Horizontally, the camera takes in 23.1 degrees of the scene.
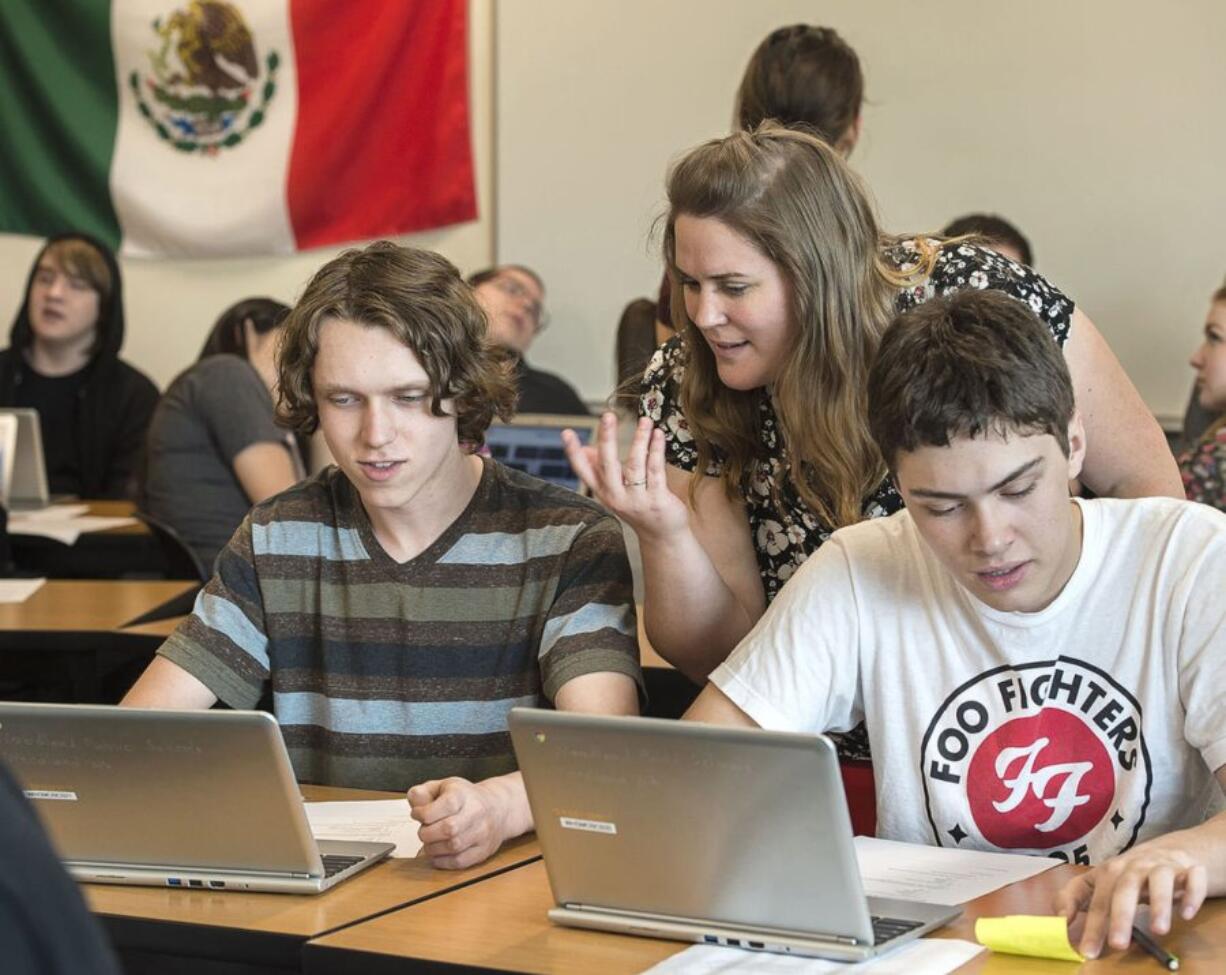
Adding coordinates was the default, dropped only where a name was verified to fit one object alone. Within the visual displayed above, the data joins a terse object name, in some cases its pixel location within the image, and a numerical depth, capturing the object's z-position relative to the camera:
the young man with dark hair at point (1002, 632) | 2.67
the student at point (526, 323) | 6.91
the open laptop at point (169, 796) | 2.68
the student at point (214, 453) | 5.46
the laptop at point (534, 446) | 5.23
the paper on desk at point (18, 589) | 4.60
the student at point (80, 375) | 7.34
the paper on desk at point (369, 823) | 2.89
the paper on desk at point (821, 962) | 2.46
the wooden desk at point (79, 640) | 4.18
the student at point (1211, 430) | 4.48
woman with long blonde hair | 3.04
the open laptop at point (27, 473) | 6.50
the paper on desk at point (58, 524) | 5.86
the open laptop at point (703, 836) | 2.44
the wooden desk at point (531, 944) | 2.48
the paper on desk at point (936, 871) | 2.65
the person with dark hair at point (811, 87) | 3.85
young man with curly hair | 3.09
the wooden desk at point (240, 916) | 2.62
